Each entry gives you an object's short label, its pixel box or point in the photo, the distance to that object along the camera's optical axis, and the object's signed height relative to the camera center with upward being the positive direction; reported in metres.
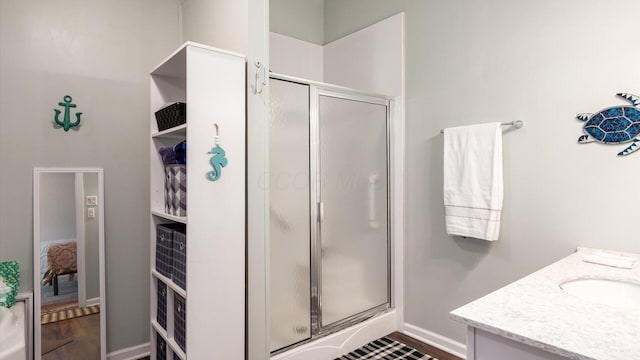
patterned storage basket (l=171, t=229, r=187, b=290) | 1.65 -0.38
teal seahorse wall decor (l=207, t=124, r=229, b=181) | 1.61 +0.09
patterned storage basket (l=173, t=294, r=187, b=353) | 1.67 -0.70
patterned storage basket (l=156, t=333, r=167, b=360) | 2.02 -0.98
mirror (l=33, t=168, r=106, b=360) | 1.99 -0.48
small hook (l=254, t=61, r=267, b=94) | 1.75 +0.52
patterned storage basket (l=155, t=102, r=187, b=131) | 1.79 +0.35
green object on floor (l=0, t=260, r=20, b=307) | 1.83 -0.53
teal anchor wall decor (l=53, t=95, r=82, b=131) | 2.06 +0.39
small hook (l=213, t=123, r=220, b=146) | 1.63 +0.21
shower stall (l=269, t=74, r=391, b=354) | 2.08 -0.19
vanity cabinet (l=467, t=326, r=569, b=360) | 0.85 -0.43
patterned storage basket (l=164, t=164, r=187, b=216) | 1.74 -0.04
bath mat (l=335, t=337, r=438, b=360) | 2.31 -1.17
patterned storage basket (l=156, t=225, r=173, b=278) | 1.85 -0.38
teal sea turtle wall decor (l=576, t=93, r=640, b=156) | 1.64 +0.26
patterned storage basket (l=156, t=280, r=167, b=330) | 1.93 -0.71
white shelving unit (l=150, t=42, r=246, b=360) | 1.57 -0.14
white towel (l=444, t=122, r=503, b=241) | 2.05 +0.00
